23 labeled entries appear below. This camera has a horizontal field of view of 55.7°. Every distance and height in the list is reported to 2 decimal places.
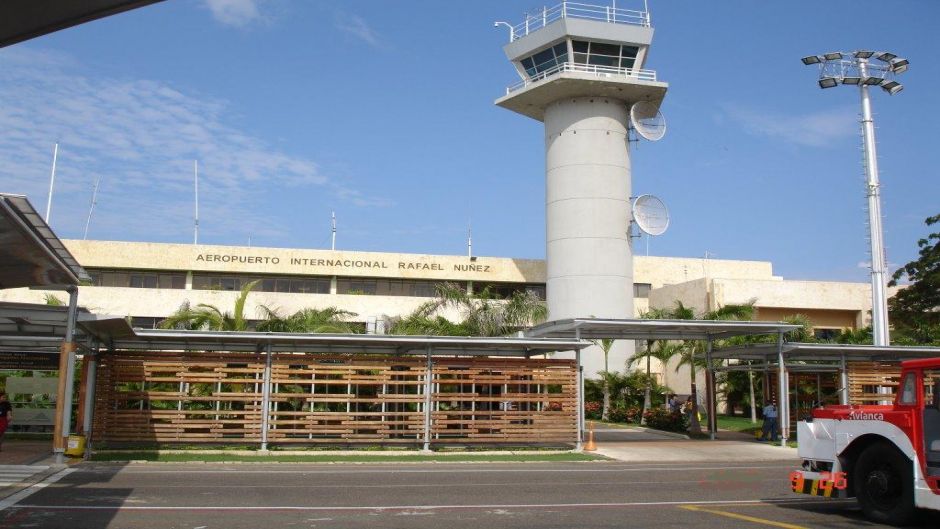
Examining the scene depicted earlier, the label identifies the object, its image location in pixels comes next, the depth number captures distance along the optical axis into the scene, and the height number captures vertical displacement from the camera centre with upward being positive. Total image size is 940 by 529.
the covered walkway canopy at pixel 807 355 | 29.78 +1.45
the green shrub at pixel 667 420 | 36.00 -1.08
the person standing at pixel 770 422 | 31.05 -0.91
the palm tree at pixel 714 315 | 41.03 +3.76
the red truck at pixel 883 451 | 11.90 -0.77
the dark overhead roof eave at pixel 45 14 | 4.86 +2.05
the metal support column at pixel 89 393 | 22.44 -0.21
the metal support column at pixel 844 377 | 31.36 +0.70
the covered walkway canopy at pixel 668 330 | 28.33 +2.16
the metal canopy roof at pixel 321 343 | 24.16 +1.33
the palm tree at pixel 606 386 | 44.80 +0.36
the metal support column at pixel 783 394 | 29.67 +0.07
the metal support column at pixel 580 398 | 27.36 -0.16
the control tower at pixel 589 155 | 50.72 +13.68
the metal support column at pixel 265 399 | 24.94 -0.32
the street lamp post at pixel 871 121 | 44.36 +14.40
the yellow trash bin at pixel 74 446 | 21.08 -1.45
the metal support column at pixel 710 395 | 32.62 -0.01
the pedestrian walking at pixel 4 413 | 21.67 -0.73
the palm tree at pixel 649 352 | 41.77 +1.96
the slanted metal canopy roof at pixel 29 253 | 12.61 +2.18
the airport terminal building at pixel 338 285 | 51.28 +6.55
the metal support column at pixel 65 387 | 19.36 -0.06
